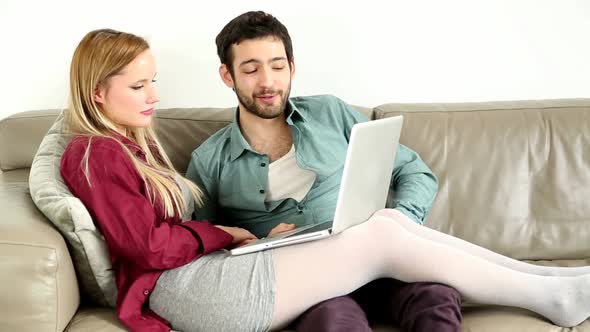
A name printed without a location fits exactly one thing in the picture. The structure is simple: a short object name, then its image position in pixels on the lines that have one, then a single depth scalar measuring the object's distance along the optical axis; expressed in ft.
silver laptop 4.68
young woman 4.83
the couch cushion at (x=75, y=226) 4.84
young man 6.07
